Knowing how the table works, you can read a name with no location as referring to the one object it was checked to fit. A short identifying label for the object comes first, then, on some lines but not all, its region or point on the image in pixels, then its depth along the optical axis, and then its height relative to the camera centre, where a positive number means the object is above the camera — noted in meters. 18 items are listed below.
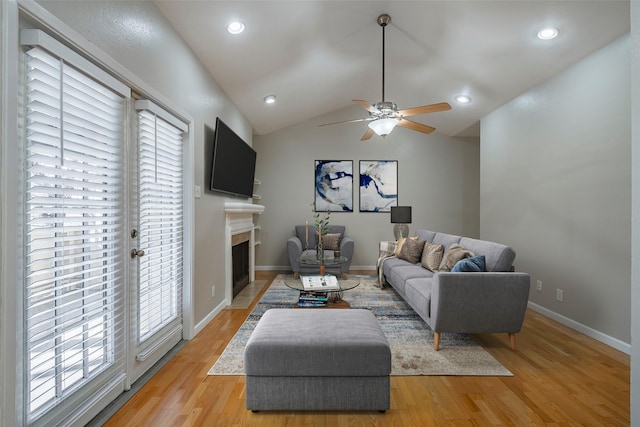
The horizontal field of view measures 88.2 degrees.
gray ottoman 1.79 -0.87
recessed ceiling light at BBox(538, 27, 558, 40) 2.86 +1.59
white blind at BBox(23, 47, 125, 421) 1.36 -0.09
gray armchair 5.21 -0.61
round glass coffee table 3.22 -0.74
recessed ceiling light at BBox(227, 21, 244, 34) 2.74 +1.57
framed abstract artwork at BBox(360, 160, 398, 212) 6.24 +0.53
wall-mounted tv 3.38 +0.59
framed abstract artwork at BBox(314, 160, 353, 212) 6.23 +0.53
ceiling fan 3.03 +0.93
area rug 2.34 -1.10
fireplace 3.92 -0.46
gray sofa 2.54 -0.69
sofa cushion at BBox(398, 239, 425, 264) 4.48 -0.51
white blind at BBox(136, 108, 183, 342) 2.24 -0.07
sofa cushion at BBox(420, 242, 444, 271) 3.83 -0.52
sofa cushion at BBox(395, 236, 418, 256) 4.71 -0.45
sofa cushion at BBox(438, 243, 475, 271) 3.28 -0.43
